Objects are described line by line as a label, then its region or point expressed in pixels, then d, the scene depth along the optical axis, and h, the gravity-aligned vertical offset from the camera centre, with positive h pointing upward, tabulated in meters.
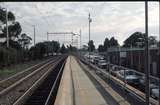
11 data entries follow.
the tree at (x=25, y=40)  88.47 +5.78
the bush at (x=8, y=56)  31.96 -0.26
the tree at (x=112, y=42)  88.76 +4.82
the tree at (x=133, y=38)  86.29 +6.28
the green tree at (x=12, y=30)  59.00 +6.81
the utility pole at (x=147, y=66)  6.27 -0.33
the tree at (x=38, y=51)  60.32 +0.97
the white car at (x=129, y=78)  12.01 -1.31
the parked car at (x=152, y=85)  7.59 -1.04
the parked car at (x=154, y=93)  8.86 -1.54
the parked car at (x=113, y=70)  13.79 -1.00
